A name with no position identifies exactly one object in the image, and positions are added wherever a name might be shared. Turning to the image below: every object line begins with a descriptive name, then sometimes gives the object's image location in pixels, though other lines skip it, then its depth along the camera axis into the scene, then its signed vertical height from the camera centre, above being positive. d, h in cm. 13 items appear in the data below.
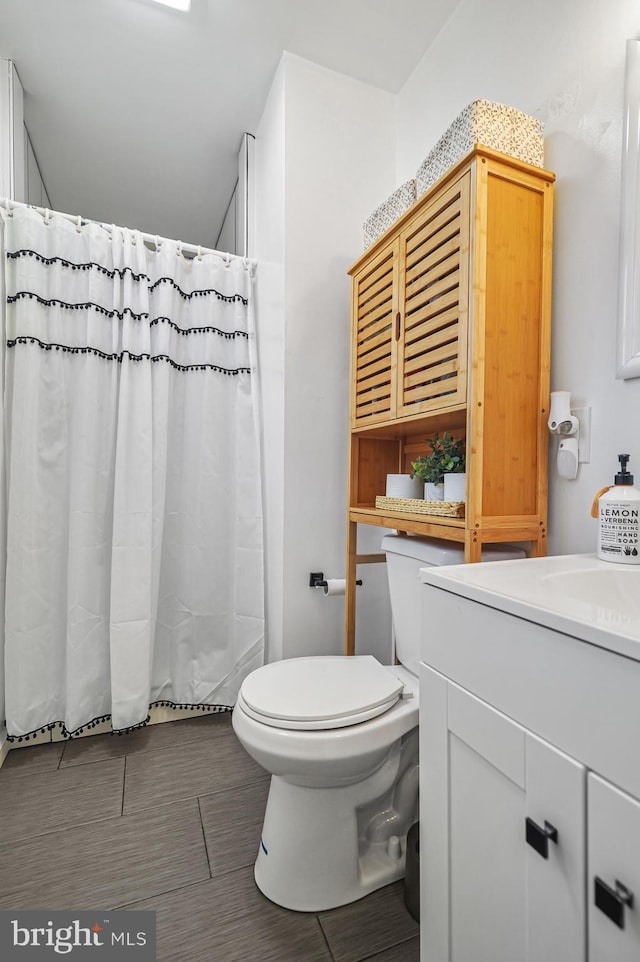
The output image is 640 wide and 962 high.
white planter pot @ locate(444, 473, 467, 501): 113 -2
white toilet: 105 -72
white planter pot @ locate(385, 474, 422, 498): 141 -2
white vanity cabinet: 48 -39
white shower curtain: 166 -1
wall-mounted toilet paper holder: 175 -39
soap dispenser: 90 -8
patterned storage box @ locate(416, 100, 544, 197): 107 +84
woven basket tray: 111 -7
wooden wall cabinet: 106 +36
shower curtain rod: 166 +97
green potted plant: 121 +4
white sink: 51 -17
